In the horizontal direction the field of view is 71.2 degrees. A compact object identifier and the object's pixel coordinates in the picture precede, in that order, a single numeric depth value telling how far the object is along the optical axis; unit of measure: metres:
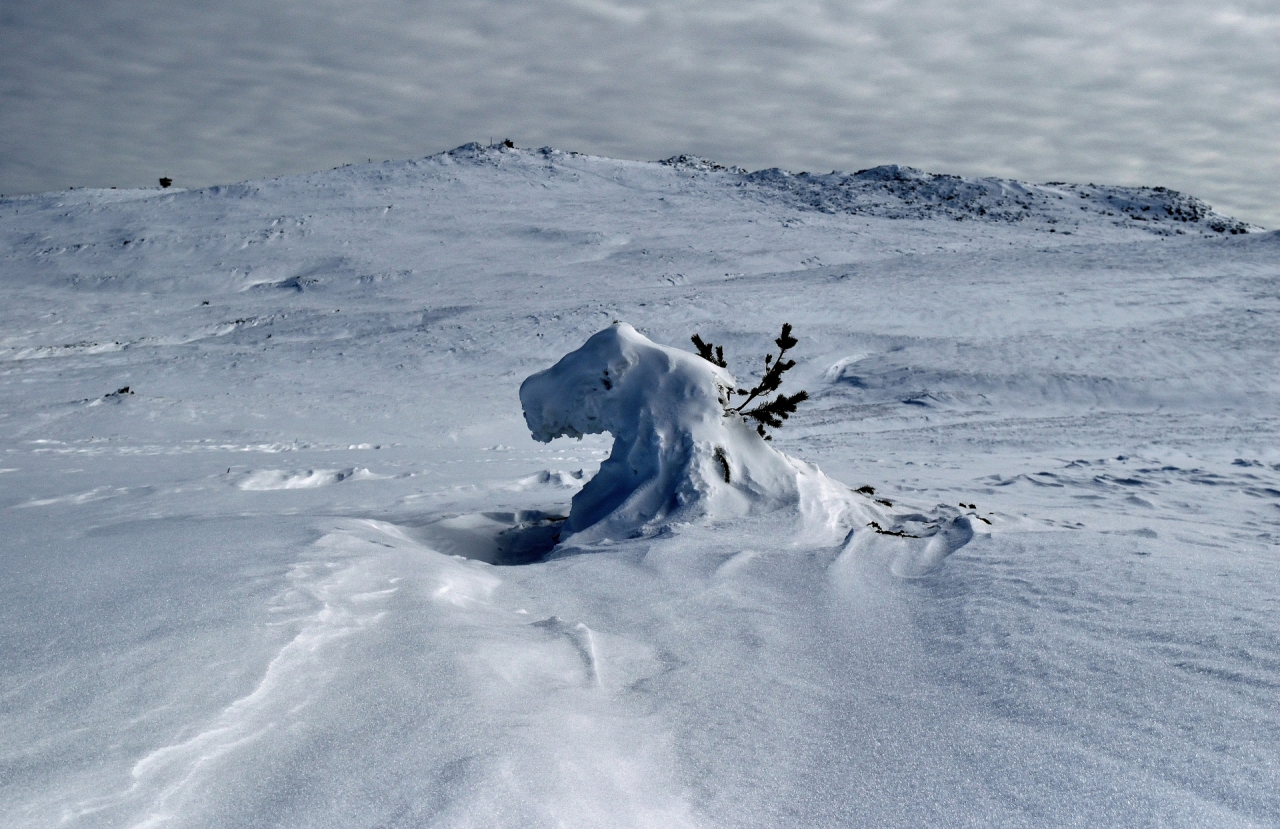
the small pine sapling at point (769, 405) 5.21
